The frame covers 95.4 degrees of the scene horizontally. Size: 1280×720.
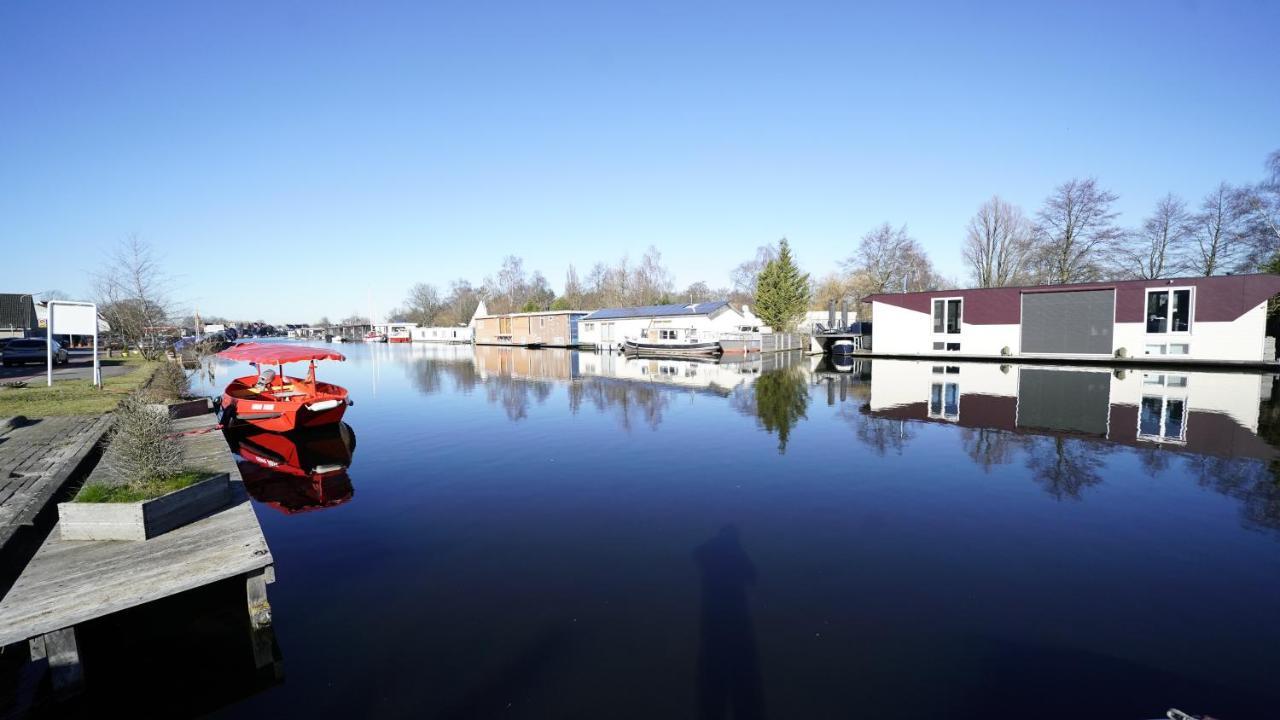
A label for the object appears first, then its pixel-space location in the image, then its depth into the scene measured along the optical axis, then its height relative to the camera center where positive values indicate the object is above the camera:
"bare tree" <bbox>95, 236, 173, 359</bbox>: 24.79 +0.60
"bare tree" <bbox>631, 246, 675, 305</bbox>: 80.12 +6.84
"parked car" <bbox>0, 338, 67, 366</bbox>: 29.12 -1.35
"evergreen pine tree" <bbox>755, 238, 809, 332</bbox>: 51.75 +4.13
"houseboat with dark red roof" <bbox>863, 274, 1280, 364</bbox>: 26.30 +1.07
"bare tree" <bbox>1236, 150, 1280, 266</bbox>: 33.88 +7.13
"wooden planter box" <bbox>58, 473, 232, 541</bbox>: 5.71 -1.90
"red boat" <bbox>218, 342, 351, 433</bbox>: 13.60 -1.68
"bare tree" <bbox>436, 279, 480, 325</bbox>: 94.00 +4.82
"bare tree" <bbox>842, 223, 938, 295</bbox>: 52.97 +7.07
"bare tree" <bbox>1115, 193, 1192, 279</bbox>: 42.03 +6.91
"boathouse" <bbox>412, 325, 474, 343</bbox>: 77.44 -0.29
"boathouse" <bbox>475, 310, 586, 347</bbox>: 58.56 +0.52
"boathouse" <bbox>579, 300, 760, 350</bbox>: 46.56 +1.22
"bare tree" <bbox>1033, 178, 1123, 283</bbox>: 40.81 +7.10
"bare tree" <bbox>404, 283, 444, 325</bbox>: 110.69 +5.46
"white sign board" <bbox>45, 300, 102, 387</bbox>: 17.95 +0.25
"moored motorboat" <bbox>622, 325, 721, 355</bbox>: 41.94 -0.53
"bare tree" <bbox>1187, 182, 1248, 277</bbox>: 37.28 +7.19
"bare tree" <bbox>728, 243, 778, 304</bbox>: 87.81 +9.20
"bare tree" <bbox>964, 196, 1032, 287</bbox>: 49.47 +7.73
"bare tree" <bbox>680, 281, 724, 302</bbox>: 91.03 +6.98
